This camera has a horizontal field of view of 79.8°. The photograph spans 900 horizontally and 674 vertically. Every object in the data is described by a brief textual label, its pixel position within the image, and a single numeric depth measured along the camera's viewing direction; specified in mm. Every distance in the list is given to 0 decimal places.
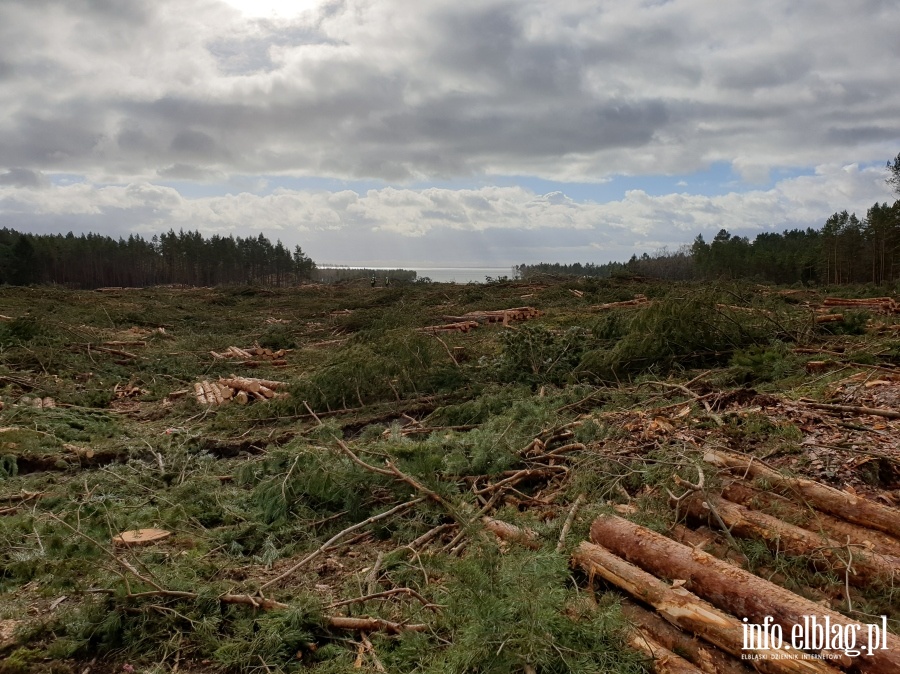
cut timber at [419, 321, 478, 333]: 15016
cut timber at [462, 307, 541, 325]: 16875
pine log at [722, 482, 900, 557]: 2809
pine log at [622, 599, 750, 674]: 2209
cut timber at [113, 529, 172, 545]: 4009
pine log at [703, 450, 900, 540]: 2895
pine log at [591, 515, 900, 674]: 2047
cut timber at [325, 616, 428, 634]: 2725
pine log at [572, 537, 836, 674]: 2113
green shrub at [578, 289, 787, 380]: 7883
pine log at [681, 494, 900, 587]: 2633
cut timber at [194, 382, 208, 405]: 9570
